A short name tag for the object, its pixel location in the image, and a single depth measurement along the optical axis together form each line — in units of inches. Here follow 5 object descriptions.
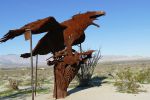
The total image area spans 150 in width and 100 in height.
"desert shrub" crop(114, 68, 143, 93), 241.5
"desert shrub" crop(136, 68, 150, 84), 308.9
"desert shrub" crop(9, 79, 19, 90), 351.3
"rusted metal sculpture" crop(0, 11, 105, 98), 224.6
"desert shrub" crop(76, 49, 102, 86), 284.1
